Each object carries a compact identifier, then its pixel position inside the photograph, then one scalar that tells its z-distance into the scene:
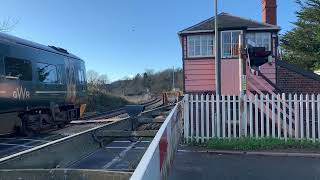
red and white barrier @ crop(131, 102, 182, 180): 1.70
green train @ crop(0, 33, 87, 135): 7.24
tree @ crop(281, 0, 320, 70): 18.93
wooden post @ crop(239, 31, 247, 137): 6.78
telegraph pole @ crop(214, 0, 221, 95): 8.19
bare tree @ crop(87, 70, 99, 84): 31.14
